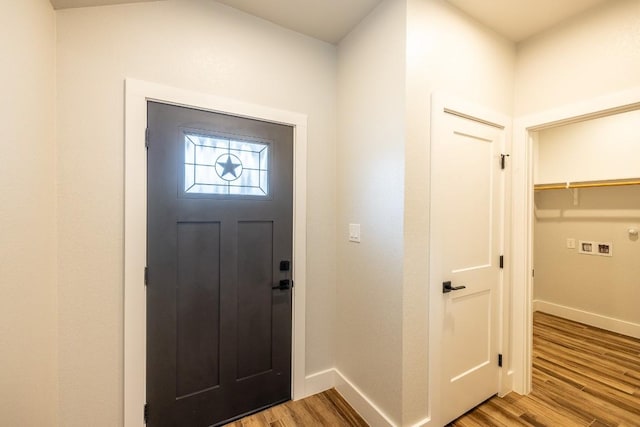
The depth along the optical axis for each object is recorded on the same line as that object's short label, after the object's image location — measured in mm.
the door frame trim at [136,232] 1458
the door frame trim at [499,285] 1669
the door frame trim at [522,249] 2035
